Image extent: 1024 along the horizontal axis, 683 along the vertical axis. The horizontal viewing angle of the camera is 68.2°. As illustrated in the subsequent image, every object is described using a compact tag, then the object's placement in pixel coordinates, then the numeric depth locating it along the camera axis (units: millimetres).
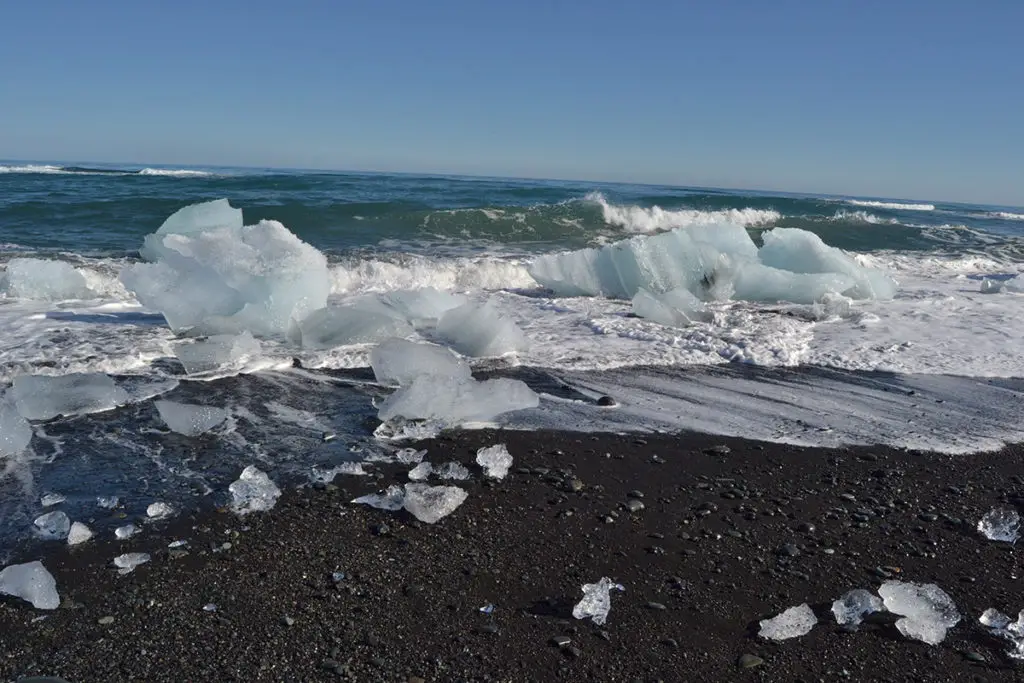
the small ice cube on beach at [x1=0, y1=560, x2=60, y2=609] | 2223
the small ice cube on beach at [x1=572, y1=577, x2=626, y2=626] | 2271
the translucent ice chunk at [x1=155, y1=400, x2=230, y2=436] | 3654
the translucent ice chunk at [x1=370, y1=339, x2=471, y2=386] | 4418
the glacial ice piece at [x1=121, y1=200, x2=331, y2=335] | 5523
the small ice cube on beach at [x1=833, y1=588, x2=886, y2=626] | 2322
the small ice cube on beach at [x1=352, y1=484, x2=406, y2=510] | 2934
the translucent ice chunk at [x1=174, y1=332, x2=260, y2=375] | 4703
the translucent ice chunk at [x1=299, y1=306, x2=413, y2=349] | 5344
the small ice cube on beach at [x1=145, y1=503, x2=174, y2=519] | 2799
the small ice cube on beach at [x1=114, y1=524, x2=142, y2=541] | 2648
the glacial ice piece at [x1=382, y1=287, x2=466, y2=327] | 6152
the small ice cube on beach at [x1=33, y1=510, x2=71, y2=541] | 2650
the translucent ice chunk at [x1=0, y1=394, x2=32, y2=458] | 3355
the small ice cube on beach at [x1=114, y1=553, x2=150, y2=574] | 2441
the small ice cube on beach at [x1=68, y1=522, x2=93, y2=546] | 2607
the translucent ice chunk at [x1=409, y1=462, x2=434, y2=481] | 3229
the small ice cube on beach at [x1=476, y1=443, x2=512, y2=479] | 3271
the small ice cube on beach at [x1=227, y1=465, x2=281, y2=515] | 2883
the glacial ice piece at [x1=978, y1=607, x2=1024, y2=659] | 2211
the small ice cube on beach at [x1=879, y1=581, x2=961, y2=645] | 2264
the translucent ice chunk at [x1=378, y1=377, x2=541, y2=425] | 3871
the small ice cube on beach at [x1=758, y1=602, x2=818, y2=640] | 2234
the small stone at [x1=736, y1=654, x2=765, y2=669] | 2094
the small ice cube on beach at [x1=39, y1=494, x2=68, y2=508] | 2896
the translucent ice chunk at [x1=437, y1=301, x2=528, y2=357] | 5398
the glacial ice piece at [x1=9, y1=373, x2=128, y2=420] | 3814
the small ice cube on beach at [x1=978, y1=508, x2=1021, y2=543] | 2904
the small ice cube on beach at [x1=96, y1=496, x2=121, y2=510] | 2883
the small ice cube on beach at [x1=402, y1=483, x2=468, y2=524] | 2840
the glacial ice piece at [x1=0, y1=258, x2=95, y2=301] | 6625
